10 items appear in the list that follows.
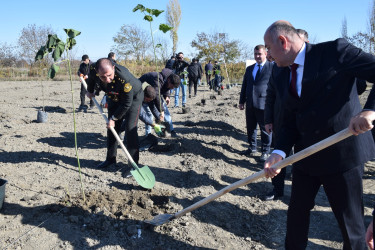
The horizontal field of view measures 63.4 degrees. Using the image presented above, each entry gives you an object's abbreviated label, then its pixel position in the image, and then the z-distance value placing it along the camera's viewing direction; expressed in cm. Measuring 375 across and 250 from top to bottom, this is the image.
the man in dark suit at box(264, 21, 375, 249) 190
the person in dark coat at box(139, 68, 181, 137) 555
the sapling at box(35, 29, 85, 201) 303
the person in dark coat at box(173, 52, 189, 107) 1151
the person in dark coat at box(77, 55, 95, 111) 879
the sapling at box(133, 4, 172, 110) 465
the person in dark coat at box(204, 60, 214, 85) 1649
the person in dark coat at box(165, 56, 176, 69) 1190
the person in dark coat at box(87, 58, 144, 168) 394
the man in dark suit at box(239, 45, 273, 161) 502
